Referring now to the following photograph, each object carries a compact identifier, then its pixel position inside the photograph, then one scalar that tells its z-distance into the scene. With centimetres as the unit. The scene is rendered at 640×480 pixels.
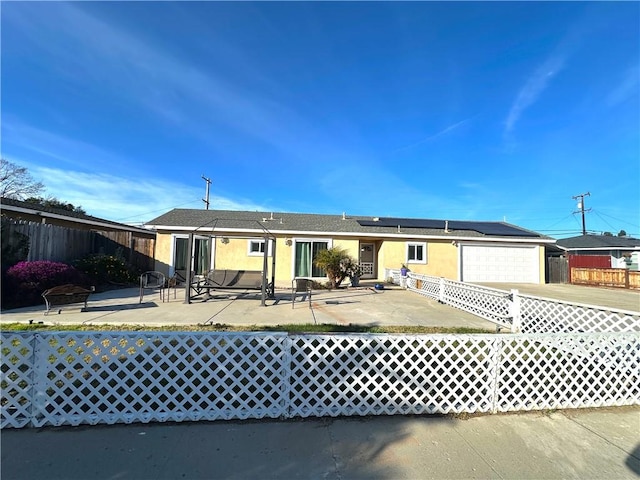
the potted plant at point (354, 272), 1377
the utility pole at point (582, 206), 3672
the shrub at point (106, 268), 1134
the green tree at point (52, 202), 3015
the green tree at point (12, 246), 860
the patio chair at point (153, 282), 1233
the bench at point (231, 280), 976
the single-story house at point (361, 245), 1466
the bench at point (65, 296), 701
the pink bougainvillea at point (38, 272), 820
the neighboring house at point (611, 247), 2348
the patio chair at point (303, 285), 950
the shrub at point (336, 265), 1330
